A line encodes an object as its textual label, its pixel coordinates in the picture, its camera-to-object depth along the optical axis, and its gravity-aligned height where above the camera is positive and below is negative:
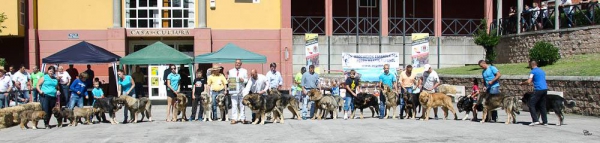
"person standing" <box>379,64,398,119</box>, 18.31 -0.41
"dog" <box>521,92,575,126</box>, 15.60 -0.82
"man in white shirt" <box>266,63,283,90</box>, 19.23 -0.29
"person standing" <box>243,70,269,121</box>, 17.09 -0.42
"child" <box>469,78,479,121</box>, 17.09 -0.86
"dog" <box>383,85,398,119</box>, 17.98 -0.75
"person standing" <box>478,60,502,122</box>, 16.89 -0.31
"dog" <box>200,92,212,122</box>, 17.45 -0.91
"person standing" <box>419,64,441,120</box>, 18.08 -0.35
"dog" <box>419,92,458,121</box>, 17.41 -0.80
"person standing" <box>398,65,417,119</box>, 18.10 -0.40
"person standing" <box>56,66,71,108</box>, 18.61 -0.39
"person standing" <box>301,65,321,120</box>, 18.44 -0.40
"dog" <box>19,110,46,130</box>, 16.06 -1.07
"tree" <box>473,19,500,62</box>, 29.02 +1.02
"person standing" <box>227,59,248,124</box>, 16.97 -0.55
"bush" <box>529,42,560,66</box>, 24.23 +0.41
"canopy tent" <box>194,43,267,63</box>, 23.55 +0.34
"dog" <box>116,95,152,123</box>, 17.19 -0.90
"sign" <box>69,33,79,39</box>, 28.08 +1.27
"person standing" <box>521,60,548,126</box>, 15.75 -0.64
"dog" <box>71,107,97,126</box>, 16.88 -1.07
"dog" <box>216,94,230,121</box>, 17.24 -0.88
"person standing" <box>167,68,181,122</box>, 18.00 -0.53
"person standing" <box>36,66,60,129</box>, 17.17 -0.52
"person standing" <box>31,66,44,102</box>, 21.03 -0.26
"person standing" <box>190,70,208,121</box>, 17.86 -0.60
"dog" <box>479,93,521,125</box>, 16.25 -0.85
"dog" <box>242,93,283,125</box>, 16.44 -0.82
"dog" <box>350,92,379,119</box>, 18.12 -0.85
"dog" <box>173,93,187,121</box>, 17.58 -0.88
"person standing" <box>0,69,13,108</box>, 18.73 -0.50
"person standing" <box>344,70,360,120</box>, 18.22 -0.59
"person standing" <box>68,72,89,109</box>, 17.88 -0.57
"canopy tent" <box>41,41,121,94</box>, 22.94 +0.38
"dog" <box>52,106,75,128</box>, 16.34 -1.05
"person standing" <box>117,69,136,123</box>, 18.75 -0.40
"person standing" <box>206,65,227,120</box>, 17.34 -0.35
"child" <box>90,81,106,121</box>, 18.08 -0.60
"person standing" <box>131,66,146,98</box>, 22.86 -0.39
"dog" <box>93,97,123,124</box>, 17.11 -0.88
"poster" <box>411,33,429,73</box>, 28.09 +0.65
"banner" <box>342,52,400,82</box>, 27.47 +0.23
